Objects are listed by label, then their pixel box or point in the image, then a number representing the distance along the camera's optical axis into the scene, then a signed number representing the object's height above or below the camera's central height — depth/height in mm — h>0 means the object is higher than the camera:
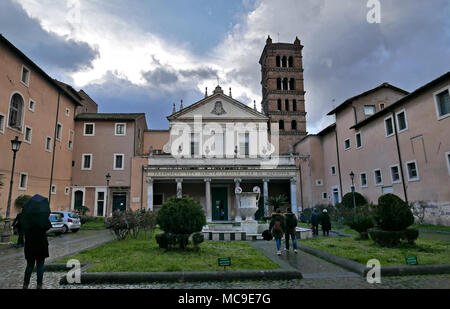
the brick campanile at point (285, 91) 41694 +17351
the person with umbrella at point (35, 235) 5676 -463
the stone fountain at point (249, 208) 16250 -81
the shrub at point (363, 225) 12711 -932
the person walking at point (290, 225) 10344 -700
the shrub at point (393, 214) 10227 -408
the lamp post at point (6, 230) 13727 -872
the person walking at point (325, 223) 16172 -1024
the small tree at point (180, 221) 9602 -431
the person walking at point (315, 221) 16303 -903
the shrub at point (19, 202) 21719 +738
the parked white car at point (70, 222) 18859 -746
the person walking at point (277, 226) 9711 -690
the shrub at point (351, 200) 24953 +346
